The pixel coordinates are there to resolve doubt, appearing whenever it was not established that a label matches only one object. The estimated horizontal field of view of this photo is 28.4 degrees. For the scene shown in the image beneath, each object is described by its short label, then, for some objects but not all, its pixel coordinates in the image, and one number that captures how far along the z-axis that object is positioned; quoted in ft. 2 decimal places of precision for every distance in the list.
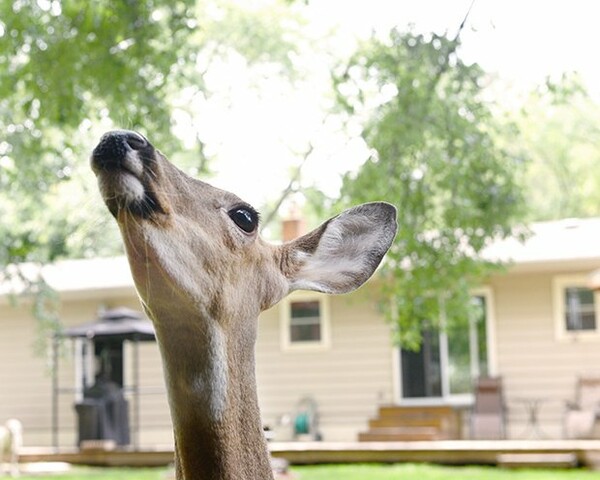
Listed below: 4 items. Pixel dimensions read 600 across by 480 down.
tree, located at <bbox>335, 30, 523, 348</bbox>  27.99
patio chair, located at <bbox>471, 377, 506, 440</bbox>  58.95
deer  6.98
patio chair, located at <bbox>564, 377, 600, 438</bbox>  56.03
